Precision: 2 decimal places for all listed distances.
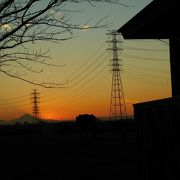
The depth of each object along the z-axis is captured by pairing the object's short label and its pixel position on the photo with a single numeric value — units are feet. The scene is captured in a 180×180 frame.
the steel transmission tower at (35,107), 345.72
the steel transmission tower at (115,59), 222.28
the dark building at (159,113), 26.68
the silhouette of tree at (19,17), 39.28
